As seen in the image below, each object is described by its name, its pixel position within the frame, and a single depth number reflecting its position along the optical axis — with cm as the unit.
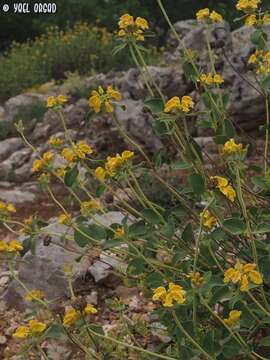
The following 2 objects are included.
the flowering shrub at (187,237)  195
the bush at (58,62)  1074
